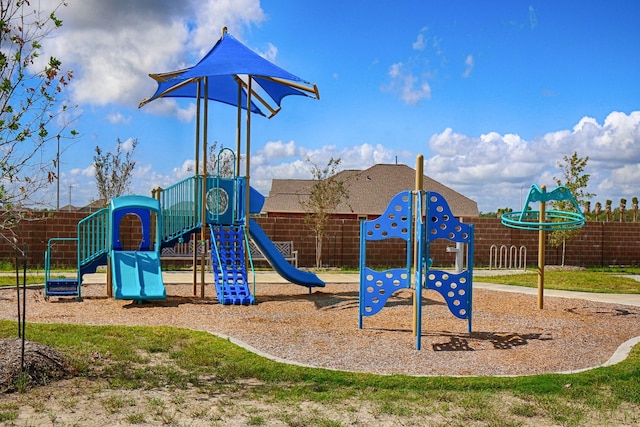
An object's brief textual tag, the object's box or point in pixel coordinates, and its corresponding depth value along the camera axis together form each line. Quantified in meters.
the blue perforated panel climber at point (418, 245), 8.62
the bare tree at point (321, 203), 22.12
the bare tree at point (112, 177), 28.95
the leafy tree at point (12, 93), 5.89
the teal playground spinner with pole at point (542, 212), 11.38
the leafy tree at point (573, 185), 23.78
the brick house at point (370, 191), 33.29
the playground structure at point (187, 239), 12.20
